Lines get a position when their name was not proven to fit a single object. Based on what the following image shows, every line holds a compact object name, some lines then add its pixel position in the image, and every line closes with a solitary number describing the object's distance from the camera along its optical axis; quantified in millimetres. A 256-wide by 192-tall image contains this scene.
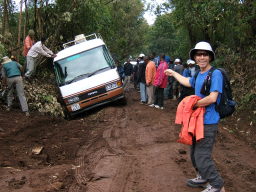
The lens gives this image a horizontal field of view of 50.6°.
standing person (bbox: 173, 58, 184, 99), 11957
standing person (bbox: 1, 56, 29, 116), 8128
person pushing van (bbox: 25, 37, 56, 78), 9424
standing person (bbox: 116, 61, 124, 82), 16699
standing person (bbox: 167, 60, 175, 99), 12679
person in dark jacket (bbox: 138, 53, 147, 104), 10814
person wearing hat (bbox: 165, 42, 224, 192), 3218
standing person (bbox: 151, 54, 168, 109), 9450
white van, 9038
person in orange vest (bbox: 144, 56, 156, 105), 10081
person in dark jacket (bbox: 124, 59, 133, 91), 16289
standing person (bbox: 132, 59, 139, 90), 16697
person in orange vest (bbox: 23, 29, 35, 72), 9700
